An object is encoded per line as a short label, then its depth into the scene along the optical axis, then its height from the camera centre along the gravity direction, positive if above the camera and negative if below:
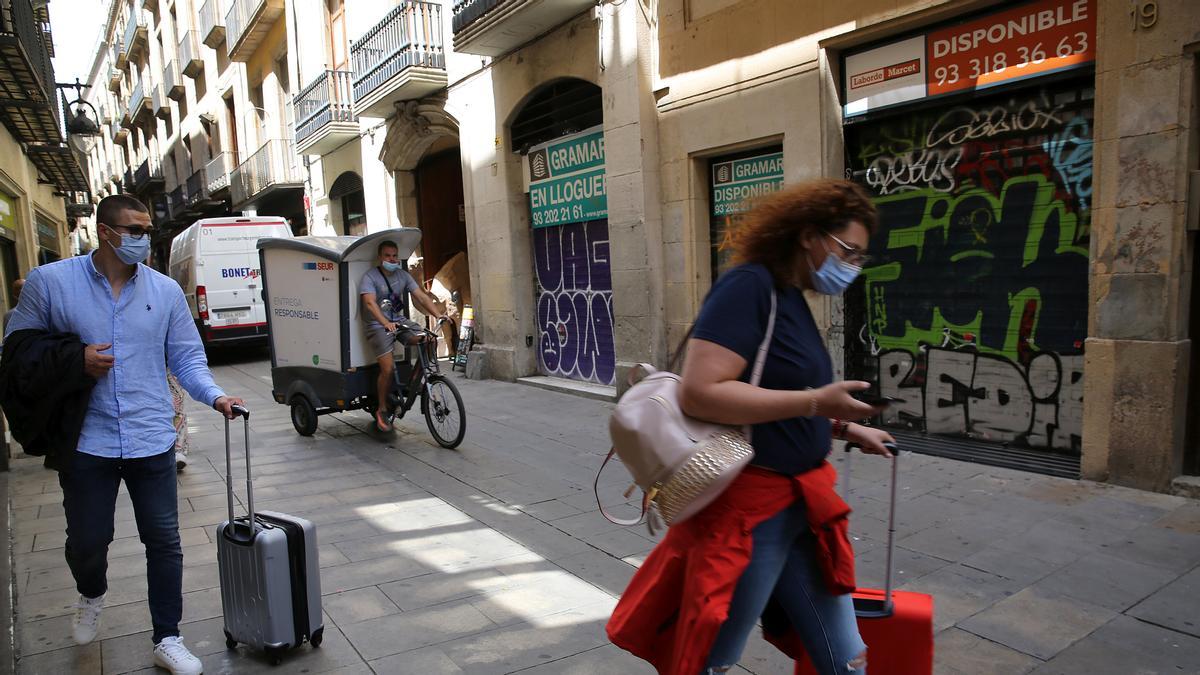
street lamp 16.03 +3.57
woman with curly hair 1.86 -0.52
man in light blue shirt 3.00 -0.41
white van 14.52 +0.23
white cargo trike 7.16 -0.51
